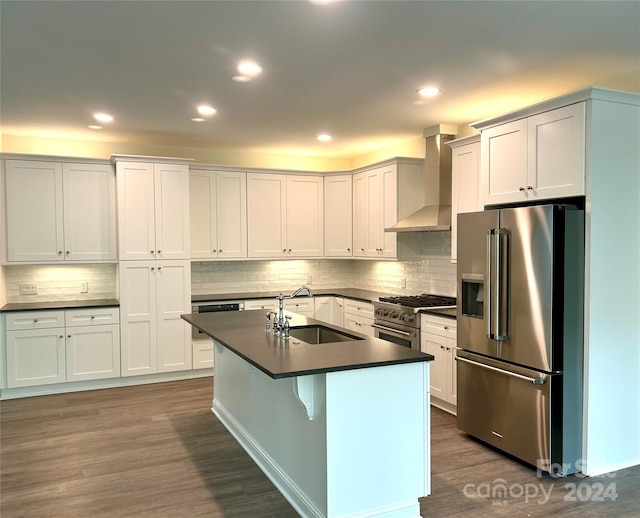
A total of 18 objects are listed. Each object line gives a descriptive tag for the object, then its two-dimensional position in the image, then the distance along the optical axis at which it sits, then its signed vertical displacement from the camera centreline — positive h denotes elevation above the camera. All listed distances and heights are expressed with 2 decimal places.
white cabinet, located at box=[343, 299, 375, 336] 5.85 -0.81
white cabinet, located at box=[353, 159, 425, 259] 5.76 +0.51
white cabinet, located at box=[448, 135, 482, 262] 4.60 +0.65
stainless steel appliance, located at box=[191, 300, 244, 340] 5.96 -0.69
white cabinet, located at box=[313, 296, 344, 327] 6.58 -0.79
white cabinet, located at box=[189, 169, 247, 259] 6.23 +0.43
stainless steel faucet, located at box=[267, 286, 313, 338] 3.53 -0.52
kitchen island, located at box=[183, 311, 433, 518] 2.65 -0.97
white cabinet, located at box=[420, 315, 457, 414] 4.44 -0.95
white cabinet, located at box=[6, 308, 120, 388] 5.25 -1.02
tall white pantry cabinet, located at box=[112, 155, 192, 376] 5.64 -0.17
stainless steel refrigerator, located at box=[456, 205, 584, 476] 3.25 -0.56
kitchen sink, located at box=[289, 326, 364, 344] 3.78 -0.65
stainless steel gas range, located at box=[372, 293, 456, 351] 4.84 -0.67
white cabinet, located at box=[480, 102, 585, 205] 3.27 +0.62
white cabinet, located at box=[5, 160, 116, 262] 5.39 +0.41
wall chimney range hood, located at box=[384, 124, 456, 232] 5.27 +0.74
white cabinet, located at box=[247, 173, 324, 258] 6.54 +0.43
